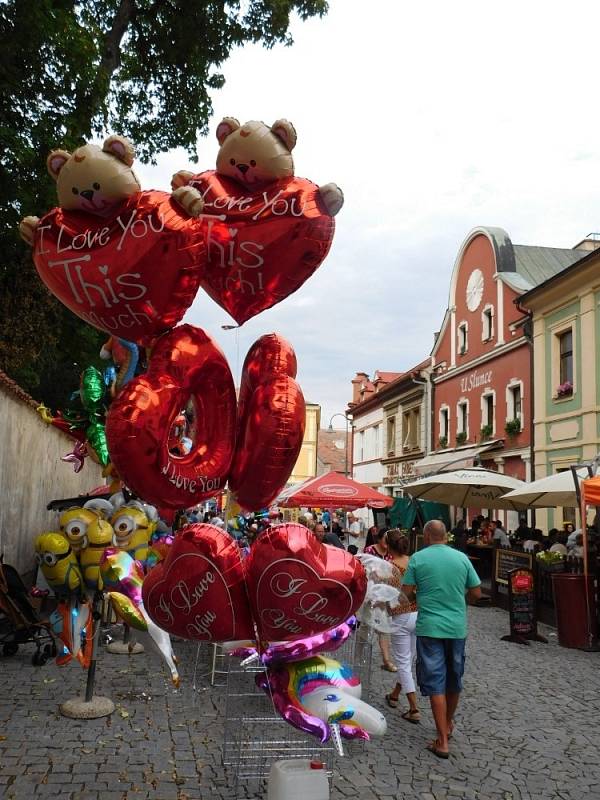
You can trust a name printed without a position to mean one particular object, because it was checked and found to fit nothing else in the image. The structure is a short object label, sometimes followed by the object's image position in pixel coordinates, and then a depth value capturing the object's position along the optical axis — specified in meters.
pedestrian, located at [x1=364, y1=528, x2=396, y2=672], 7.30
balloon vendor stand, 4.14
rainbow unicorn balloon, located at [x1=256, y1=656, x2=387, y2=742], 3.41
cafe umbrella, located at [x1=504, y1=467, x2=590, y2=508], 11.07
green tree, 9.38
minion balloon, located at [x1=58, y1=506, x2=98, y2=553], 5.35
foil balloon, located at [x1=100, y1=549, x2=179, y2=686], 4.62
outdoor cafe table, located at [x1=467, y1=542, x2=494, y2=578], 15.30
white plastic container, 3.41
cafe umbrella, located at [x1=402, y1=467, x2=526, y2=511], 13.55
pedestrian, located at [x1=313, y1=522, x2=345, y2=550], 10.71
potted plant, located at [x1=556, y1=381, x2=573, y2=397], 18.43
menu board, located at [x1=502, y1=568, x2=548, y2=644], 9.33
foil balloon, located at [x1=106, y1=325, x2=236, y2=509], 3.03
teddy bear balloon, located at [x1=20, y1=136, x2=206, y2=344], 3.09
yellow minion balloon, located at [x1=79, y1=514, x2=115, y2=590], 5.41
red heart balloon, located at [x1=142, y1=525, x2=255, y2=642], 3.08
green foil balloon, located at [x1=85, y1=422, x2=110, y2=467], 7.17
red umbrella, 12.27
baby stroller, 7.16
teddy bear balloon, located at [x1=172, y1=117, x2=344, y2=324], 3.20
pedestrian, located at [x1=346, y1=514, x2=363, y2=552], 20.12
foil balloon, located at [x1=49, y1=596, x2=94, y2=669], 5.48
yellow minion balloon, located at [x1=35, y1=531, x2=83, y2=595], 5.25
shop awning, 23.22
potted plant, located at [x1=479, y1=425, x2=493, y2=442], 23.33
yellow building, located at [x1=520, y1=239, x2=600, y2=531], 17.41
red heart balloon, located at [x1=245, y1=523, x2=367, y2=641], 3.05
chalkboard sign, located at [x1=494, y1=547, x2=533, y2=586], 10.29
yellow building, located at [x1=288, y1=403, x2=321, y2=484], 46.48
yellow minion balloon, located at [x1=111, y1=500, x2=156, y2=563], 5.81
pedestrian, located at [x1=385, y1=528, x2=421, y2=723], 5.71
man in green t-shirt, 4.94
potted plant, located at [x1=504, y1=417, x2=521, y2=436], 21.20
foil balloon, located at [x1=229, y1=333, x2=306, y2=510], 3.23
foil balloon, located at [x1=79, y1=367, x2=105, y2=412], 7.27
